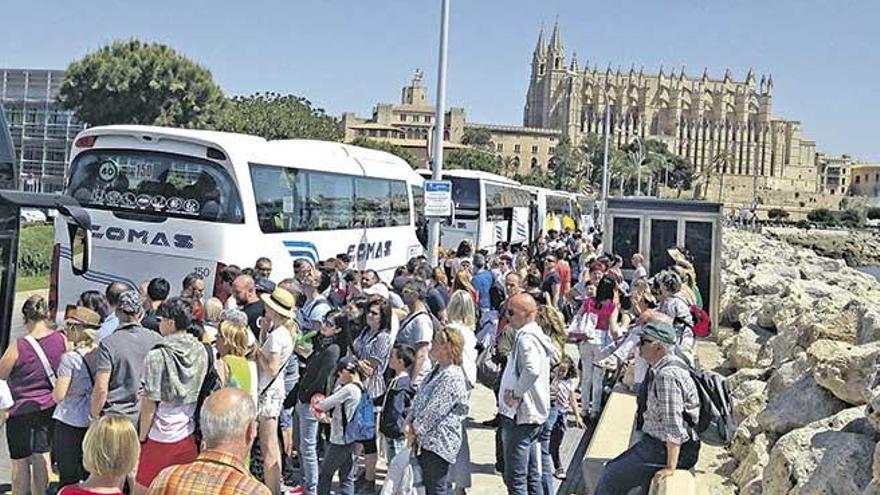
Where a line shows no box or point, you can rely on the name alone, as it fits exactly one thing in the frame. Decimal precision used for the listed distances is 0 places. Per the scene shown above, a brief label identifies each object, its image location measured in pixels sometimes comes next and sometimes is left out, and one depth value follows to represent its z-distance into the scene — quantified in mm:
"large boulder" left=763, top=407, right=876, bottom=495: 6594
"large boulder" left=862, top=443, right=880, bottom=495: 5859
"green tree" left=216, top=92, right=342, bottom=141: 59112
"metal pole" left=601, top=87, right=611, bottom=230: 45047
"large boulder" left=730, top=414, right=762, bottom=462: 9469
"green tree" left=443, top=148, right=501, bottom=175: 110938
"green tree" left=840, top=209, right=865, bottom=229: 157125
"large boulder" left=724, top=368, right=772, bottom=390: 12470
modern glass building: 61969
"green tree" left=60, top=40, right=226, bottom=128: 46406
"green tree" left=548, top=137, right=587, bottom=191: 134400
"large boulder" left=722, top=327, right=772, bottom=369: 14570
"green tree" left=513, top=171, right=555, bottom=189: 127425
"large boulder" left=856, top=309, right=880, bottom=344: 11455
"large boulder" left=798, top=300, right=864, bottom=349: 11875
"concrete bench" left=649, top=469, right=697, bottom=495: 5844
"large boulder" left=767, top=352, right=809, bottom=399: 10352
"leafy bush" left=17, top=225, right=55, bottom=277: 24120
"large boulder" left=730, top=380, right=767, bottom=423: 11227
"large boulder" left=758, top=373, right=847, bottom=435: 9094
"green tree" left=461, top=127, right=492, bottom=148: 160475
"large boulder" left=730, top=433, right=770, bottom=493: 8305
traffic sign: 15570
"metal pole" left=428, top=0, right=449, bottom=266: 17844
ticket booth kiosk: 16297
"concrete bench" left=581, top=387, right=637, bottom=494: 7961
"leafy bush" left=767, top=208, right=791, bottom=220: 168875
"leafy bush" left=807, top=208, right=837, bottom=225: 157625
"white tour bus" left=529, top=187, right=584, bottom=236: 39031
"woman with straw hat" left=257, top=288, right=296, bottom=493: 6832
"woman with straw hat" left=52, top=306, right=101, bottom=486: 6328
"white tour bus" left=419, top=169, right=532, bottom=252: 27312
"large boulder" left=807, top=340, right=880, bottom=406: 8688
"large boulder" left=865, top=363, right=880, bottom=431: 6586
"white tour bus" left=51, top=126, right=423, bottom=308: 11664
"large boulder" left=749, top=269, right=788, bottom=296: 22188
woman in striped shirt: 7578
